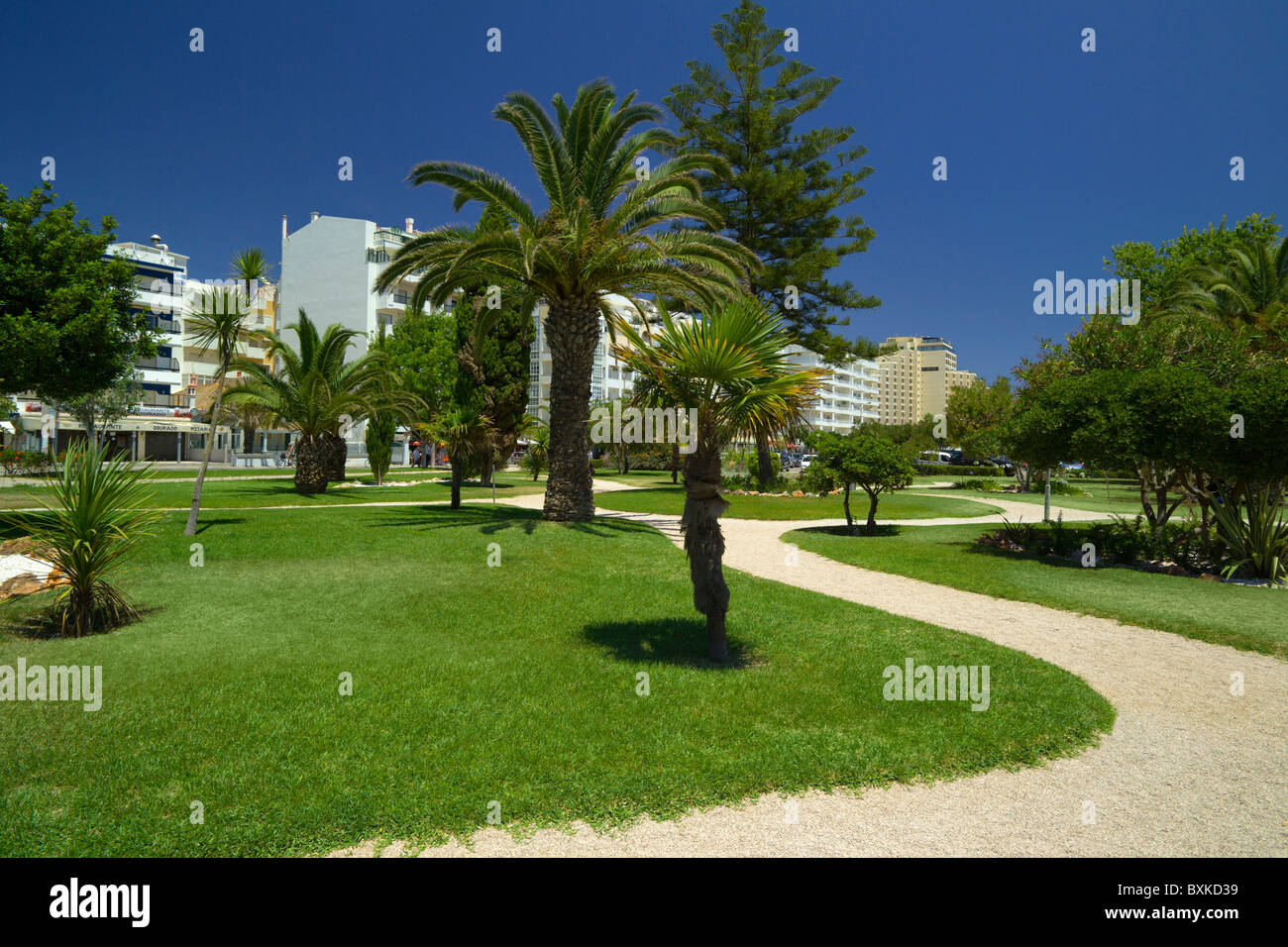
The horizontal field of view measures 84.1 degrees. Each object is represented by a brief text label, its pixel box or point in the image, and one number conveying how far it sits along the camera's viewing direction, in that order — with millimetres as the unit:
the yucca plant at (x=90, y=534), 7691
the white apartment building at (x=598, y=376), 74438
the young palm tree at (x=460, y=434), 17375
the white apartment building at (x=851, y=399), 139375
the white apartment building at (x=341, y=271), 60281
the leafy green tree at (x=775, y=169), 31641
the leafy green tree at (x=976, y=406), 50375
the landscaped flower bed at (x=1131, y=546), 12445
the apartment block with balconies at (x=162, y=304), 55594
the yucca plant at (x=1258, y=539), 11531
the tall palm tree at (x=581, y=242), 13602
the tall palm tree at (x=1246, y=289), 23141
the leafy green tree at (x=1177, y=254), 34250
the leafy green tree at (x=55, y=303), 11805
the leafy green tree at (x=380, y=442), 26117
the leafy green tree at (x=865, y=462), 16109
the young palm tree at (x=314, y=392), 19875
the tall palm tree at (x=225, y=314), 12141
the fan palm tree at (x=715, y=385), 6172
